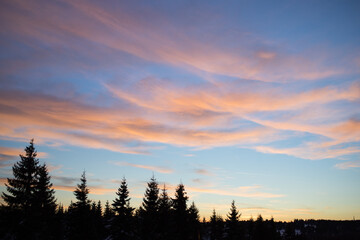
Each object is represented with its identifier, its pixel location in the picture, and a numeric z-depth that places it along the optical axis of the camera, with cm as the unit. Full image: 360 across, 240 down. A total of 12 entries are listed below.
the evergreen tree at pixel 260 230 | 6825
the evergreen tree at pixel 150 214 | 3956
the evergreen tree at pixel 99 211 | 6970
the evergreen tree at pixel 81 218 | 3940
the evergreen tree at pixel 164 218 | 3956
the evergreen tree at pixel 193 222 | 4365
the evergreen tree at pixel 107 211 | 6304
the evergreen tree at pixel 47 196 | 4172
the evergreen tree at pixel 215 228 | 7892
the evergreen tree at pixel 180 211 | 4206
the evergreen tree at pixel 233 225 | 6234
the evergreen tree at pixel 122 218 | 3847
